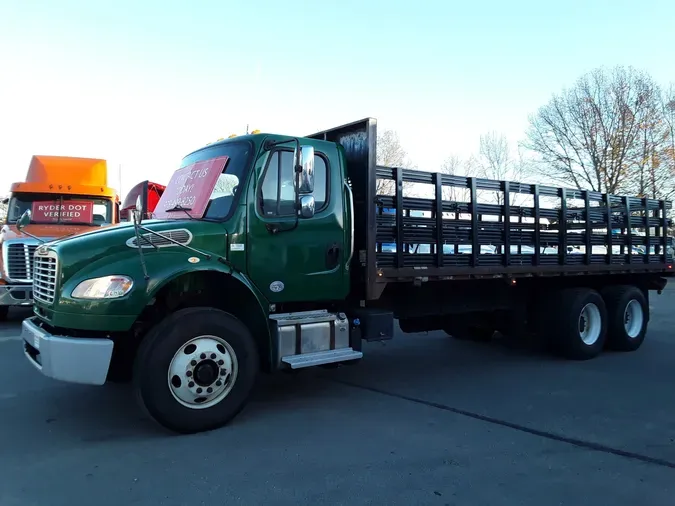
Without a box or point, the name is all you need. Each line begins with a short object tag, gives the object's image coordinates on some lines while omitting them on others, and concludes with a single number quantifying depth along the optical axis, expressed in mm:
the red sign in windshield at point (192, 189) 5566
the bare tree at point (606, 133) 32719
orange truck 10523
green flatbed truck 4668
